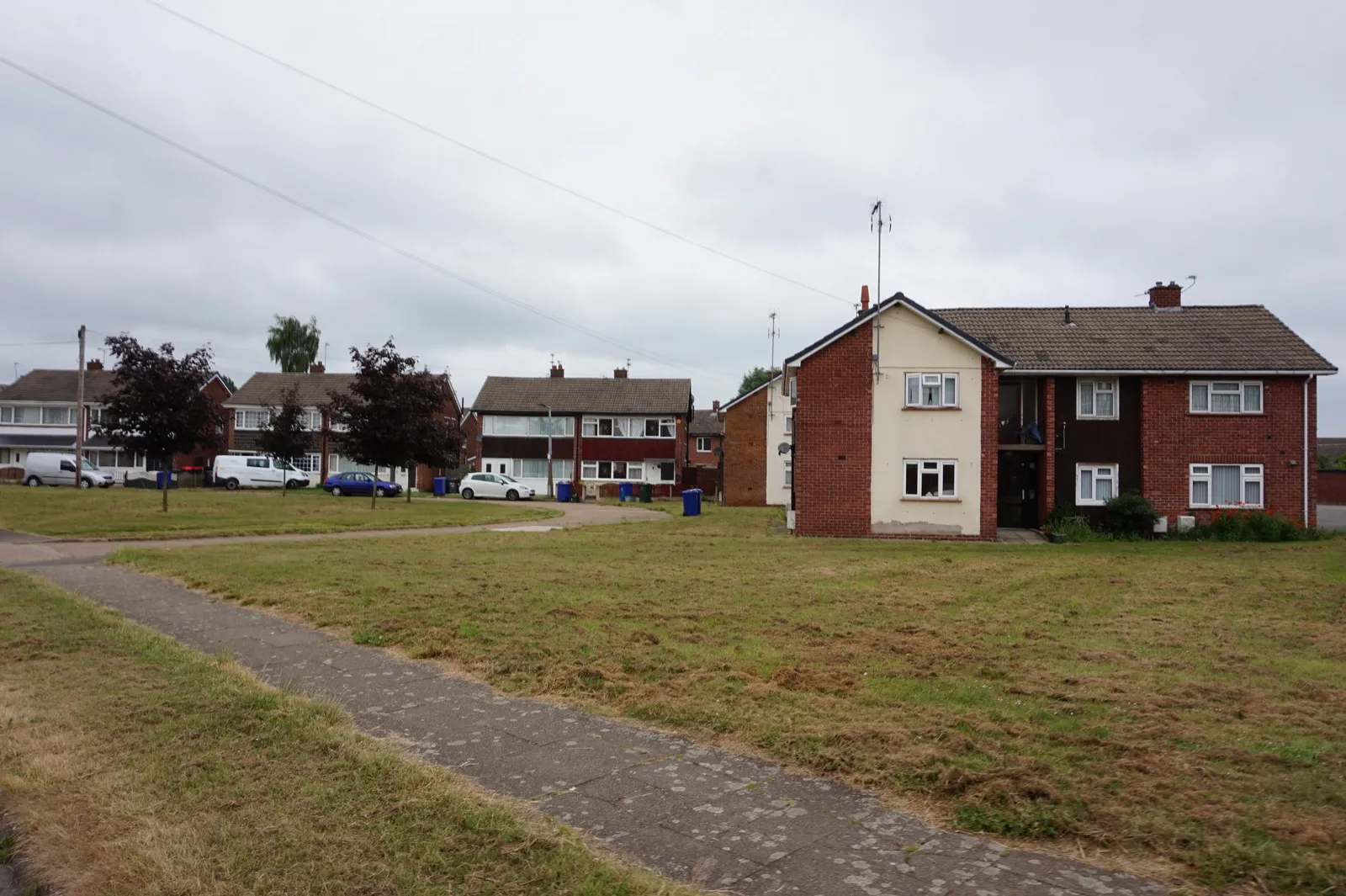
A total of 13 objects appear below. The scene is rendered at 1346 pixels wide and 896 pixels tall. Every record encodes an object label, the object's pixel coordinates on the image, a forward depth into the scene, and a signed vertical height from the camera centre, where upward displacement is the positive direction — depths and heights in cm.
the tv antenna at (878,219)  2605 +703
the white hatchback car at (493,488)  5234 -121
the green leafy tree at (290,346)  8406 +1082
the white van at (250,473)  5588 -50
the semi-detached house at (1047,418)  2697 +157
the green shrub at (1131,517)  2705 -132
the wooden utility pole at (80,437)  4756 +136
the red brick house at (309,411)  6431 +360
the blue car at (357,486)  5303 -118
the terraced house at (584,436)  5953 +201
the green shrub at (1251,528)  2650 -163
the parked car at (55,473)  5369 -57
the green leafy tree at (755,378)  11349 +1135
